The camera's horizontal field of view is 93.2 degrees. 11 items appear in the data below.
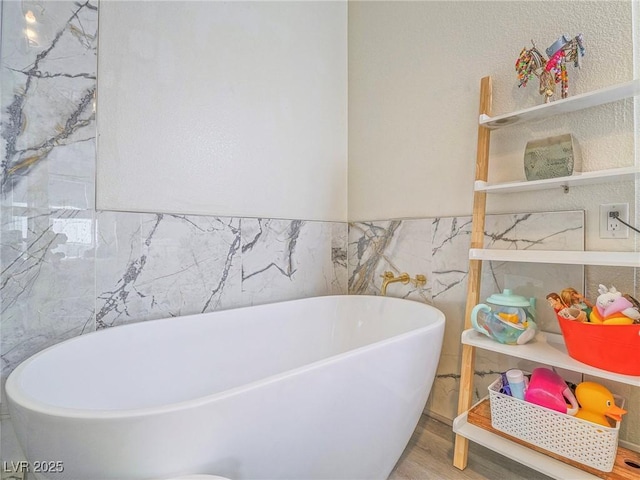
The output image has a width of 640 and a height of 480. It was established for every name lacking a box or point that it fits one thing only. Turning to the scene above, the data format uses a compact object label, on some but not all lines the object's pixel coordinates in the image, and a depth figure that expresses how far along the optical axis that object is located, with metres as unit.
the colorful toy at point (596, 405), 0.86
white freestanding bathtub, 0.53
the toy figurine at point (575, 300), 0.94
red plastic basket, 0.80
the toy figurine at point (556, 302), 0.96
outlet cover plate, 0.98
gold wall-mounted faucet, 1.56
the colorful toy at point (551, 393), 0.93
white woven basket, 0.84
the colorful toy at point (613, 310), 0.82
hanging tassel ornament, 1.03
